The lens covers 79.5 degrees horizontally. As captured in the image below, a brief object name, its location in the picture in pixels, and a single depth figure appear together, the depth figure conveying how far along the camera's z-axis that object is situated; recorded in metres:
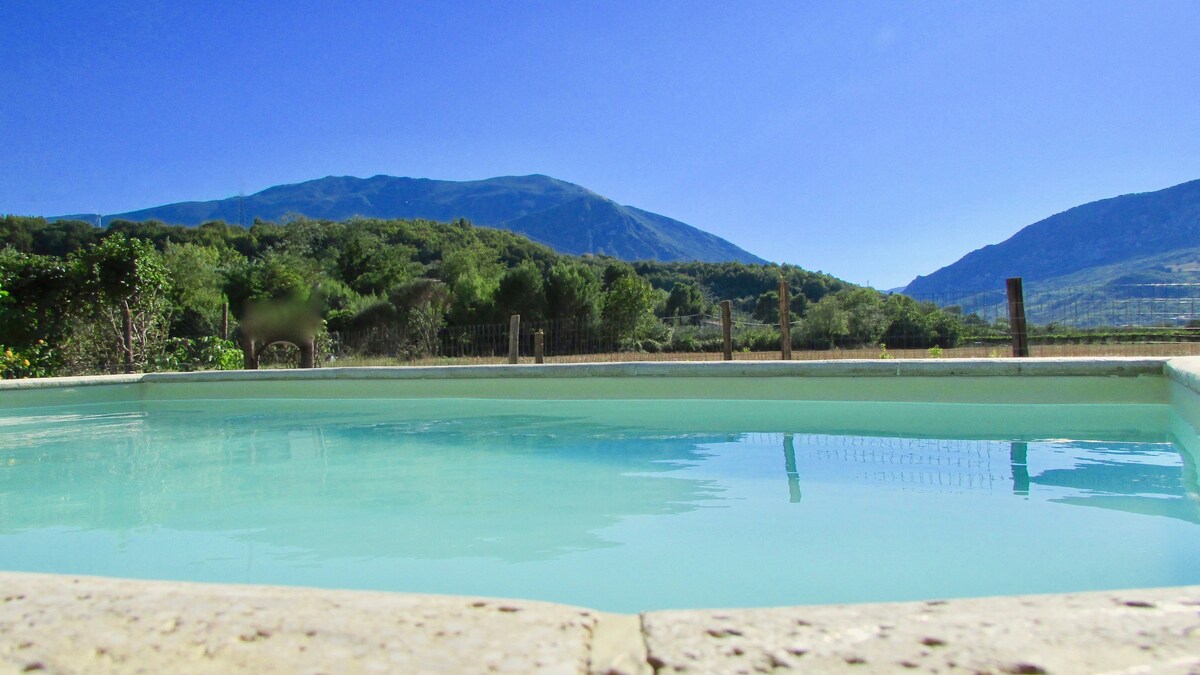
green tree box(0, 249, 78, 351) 9.55
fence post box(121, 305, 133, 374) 9.93
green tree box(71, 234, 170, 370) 9.98
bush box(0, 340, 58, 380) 9.13
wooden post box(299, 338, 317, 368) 10.68
